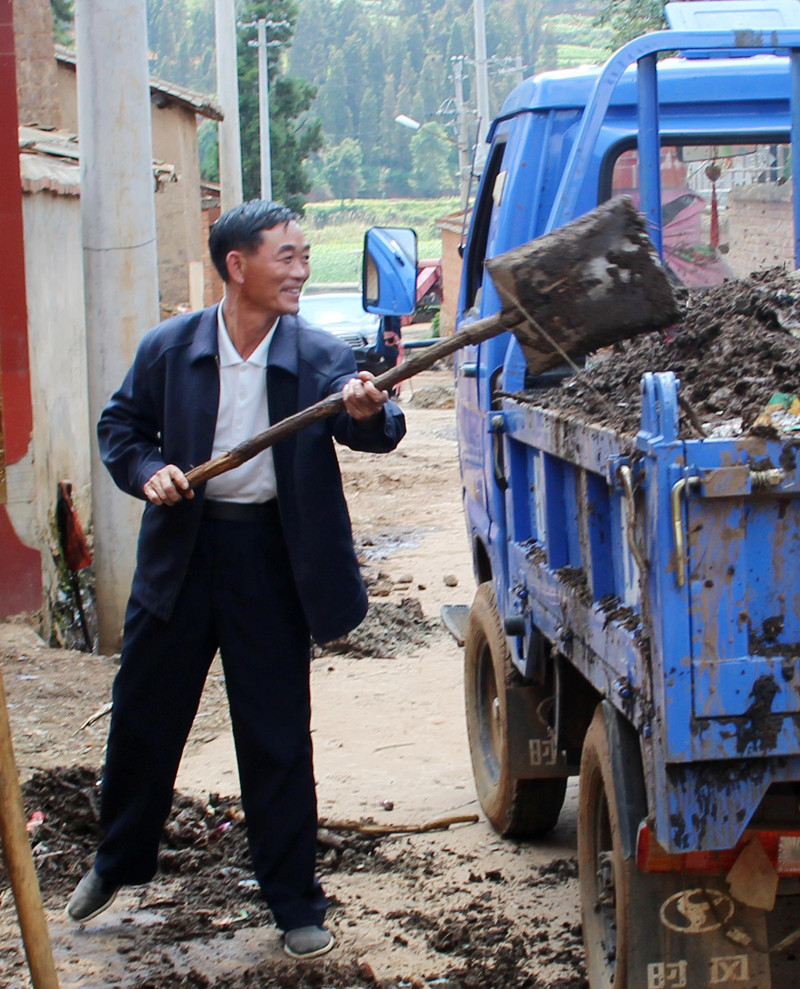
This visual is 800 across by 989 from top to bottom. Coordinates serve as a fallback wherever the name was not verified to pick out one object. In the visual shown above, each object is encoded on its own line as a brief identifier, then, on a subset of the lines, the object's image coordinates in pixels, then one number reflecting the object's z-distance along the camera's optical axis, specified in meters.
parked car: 22.70
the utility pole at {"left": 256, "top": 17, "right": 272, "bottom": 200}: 33.50
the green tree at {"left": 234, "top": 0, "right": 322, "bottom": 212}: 39.50
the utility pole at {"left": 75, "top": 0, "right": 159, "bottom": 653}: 6.98
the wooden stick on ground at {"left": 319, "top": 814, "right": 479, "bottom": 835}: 4.54
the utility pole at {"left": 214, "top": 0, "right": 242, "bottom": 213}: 22.25
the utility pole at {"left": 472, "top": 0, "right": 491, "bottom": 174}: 30.95
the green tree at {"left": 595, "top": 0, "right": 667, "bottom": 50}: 19.99
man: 3.46
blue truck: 2.36
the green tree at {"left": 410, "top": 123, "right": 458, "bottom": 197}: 96.62
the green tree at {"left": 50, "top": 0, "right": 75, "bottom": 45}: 30.14
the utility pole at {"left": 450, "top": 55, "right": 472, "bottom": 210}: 34.84
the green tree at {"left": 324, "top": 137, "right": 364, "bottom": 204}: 94.94
